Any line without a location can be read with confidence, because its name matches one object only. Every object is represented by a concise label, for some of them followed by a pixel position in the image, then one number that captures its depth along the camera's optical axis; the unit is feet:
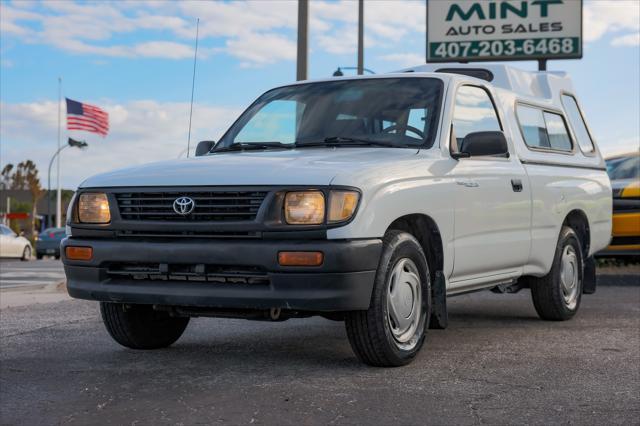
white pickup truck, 16.81
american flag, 135.74
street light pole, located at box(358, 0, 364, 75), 78.07
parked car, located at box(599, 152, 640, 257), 38.42
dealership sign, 64.59
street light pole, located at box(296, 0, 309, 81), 41.60
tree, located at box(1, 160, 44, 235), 266.79
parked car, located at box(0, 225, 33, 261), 97.09
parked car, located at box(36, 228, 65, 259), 116.06
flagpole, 186.39
